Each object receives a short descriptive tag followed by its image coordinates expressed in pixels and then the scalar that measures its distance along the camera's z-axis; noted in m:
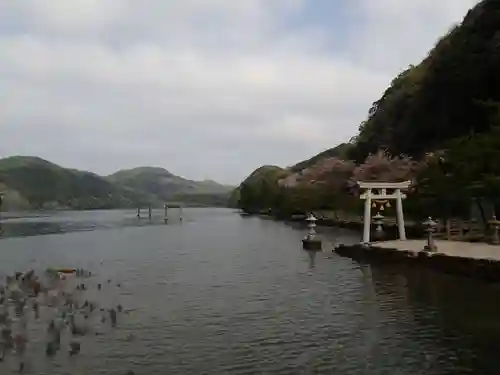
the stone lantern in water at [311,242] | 27.86
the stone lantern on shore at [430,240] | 19.03
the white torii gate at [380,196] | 23.59
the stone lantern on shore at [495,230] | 19.58
